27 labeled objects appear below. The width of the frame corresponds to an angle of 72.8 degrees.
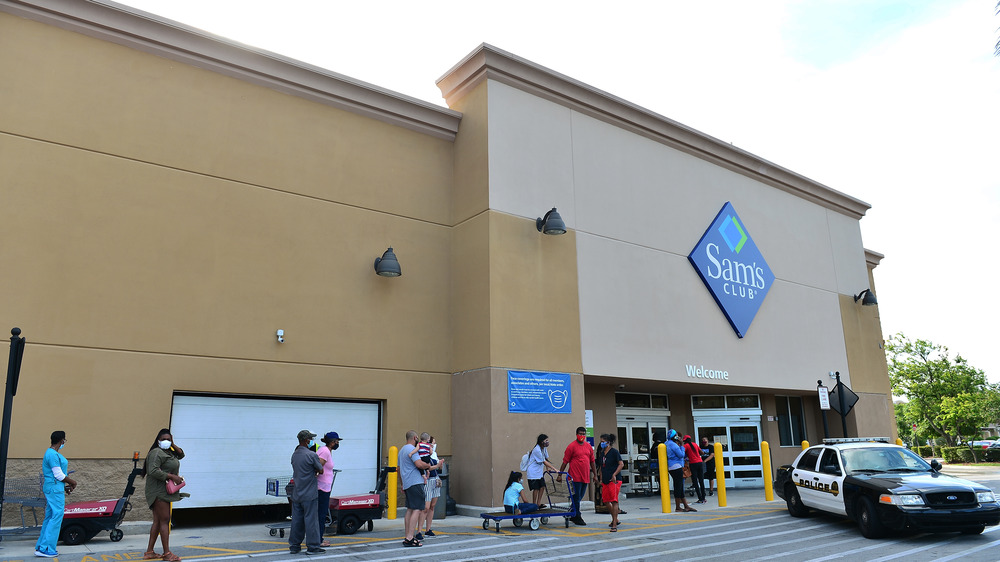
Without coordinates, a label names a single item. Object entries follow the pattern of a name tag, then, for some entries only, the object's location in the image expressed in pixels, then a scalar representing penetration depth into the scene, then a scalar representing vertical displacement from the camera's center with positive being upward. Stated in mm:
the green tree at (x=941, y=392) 43500 +2558
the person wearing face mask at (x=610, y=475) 12555 -695
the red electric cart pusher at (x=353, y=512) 11578 -1175
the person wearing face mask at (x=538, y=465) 13242 -511
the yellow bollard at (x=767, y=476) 17359 -1056
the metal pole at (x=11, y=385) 8906 +820
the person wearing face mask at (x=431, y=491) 10977 -804
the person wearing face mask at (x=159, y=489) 9320 -573
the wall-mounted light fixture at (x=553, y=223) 15805 +4886
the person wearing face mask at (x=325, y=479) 10484 -544
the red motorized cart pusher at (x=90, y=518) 10148 -1047
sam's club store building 12227 +3971
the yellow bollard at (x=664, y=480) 14617 -937
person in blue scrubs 9297 -592
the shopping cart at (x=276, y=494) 11146 -896
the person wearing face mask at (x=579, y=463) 13148 -485
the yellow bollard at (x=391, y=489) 13492 -937
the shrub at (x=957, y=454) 42062 -1487
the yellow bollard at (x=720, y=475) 15969 -928
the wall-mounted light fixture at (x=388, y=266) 14930 +3784
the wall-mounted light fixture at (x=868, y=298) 24922 +4802
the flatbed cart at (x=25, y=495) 10414 -710
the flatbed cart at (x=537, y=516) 11875 -1346
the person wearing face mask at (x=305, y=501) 9758 -810
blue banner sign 15000 +1009
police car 10484 -971
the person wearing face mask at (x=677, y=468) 15359 -728
